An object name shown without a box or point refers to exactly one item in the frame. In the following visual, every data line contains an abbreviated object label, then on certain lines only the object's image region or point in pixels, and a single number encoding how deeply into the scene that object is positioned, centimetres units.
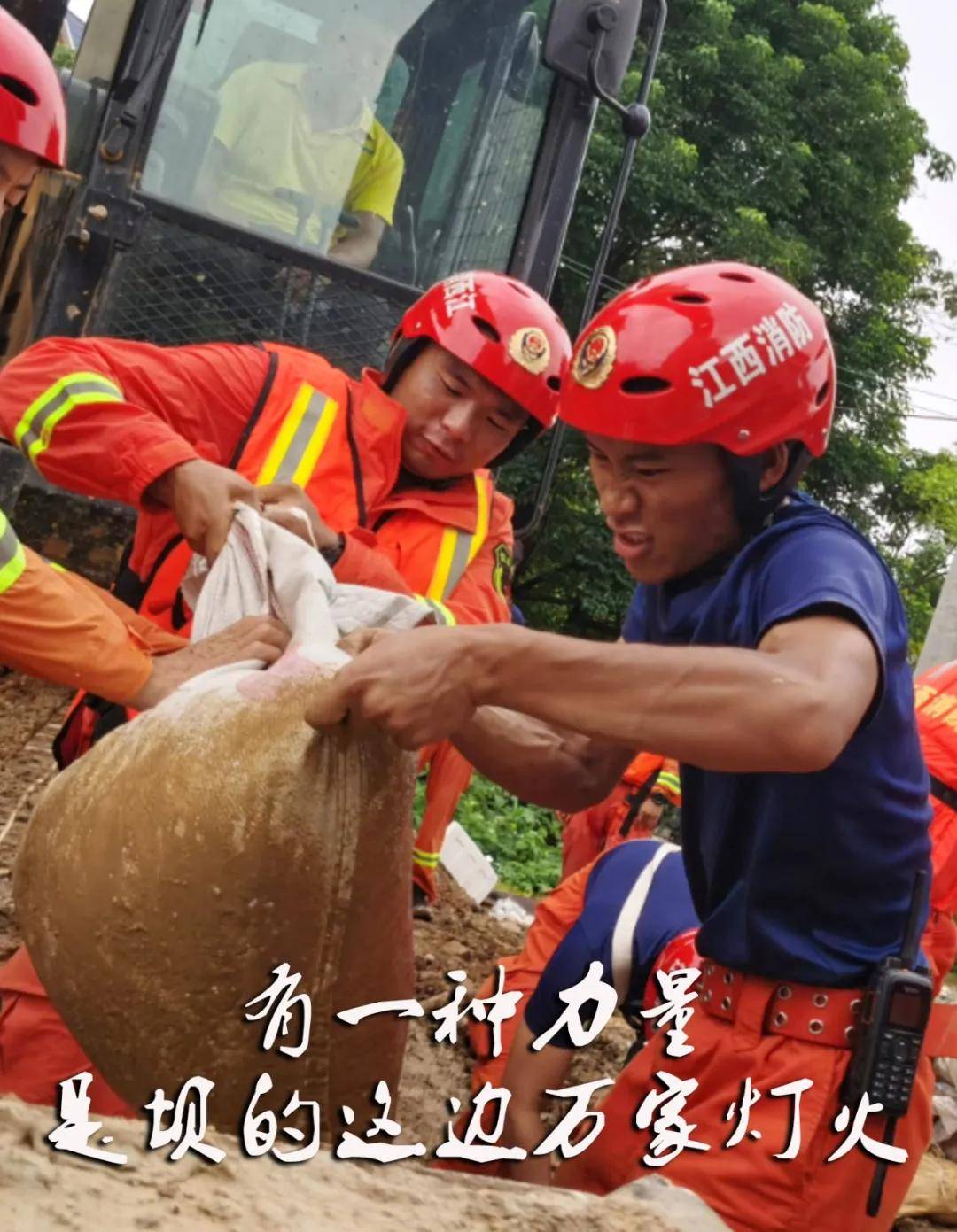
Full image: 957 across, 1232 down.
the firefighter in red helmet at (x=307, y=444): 361
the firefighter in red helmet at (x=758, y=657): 236
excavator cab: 597
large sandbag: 246
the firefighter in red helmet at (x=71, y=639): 331
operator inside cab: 621
